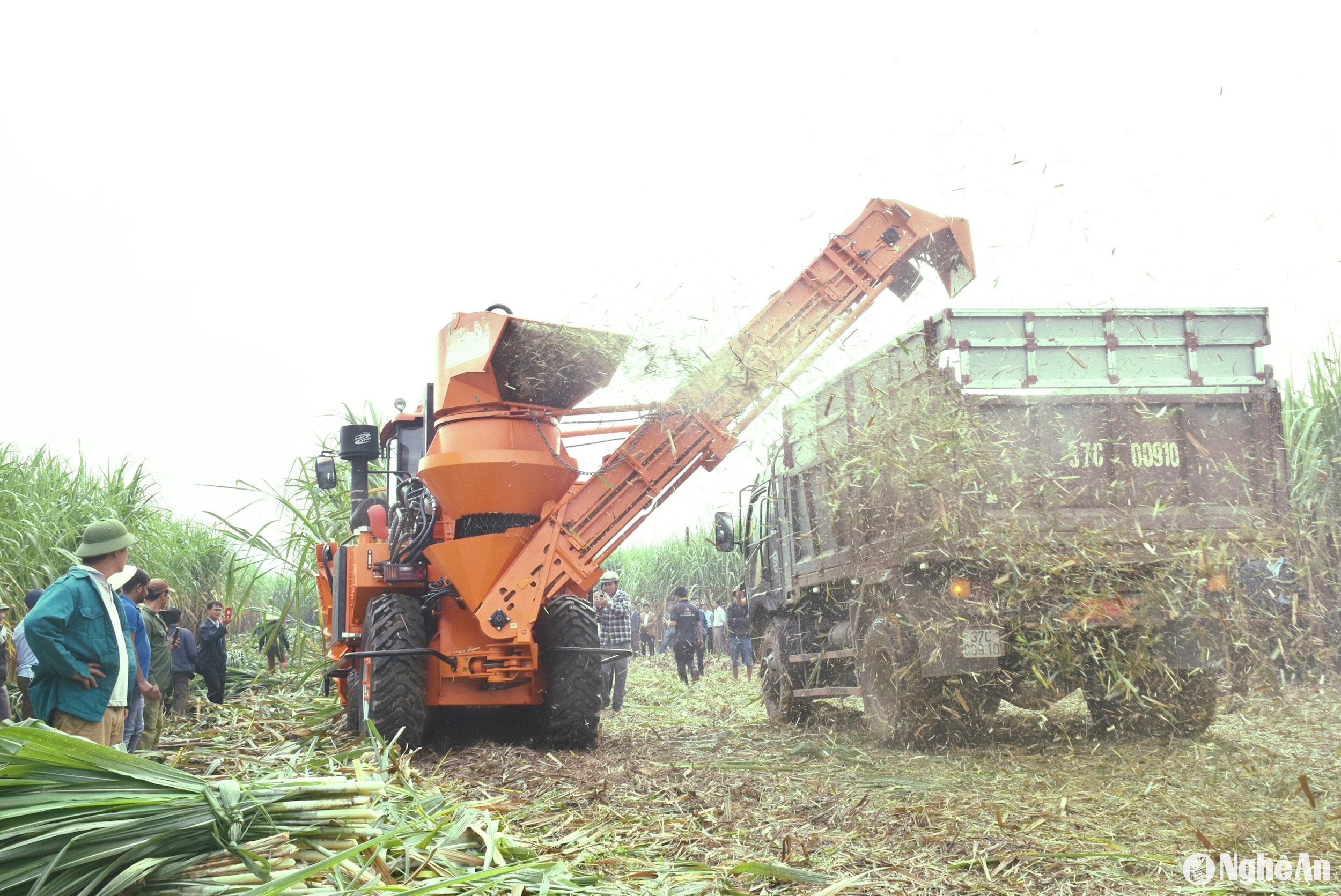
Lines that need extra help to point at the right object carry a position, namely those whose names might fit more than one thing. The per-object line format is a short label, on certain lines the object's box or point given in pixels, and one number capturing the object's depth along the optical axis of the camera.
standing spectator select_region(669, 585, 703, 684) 16.36
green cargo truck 6.40
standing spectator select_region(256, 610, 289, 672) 11.91
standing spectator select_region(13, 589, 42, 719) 7.11
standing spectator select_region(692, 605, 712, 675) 17.00
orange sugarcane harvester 7.34
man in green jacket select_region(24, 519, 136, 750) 4.65
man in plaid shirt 12.14
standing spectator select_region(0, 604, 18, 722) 6.85
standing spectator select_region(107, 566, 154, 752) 5.95
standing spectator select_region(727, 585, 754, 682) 15.70
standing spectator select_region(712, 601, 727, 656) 21.83
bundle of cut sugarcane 2.95
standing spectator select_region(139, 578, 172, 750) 7.41
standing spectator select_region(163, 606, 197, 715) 10.05
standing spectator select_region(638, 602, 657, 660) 26.70
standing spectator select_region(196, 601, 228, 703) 11.15
